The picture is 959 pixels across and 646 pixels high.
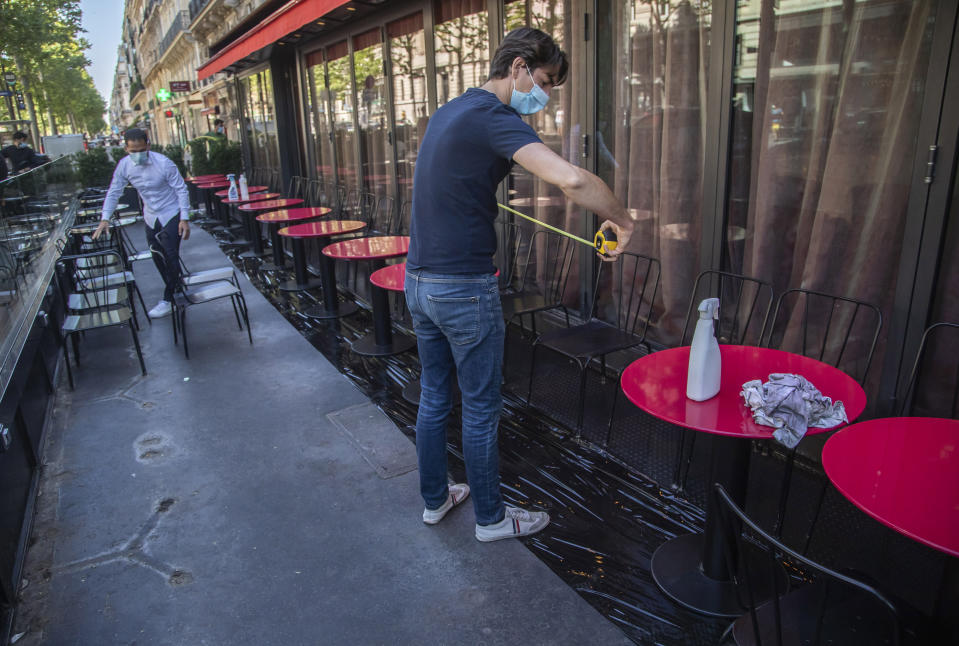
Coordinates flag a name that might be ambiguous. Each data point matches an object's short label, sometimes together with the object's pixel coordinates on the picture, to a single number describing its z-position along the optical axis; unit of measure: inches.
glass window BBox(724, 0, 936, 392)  103.7
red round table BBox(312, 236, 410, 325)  189.6
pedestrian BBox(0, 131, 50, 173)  426.0
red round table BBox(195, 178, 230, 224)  495.4
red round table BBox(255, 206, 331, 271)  277.8
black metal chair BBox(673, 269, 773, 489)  132.0
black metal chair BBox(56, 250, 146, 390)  182.2
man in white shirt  227.3
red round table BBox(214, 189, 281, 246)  361.7
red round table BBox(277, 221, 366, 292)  238.2
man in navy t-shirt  78.3
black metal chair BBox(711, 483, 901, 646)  58.4
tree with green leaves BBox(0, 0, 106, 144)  627.8
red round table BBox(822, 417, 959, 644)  53.7
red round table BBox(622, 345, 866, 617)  74.5
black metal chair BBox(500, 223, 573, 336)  167.9
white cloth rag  69.1
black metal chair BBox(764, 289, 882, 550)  115.0
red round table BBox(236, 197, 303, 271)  322.3
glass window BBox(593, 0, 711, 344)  140.8
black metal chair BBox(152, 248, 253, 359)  203.2
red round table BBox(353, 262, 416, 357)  190.9
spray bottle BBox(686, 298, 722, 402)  75.3
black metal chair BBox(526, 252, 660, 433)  136.8
